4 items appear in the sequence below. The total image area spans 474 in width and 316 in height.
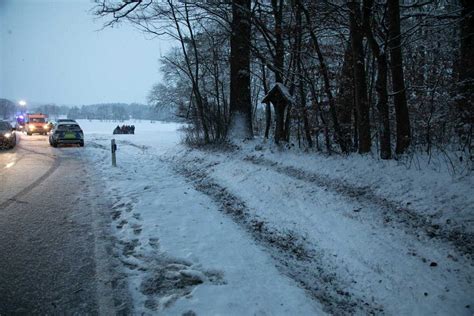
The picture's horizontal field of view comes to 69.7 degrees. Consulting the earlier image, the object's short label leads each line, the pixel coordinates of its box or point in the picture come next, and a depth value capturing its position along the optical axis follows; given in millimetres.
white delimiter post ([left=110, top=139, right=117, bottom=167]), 13696
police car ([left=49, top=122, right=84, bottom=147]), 21938
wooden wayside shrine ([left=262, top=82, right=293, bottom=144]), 11816
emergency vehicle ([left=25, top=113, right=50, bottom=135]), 36844
